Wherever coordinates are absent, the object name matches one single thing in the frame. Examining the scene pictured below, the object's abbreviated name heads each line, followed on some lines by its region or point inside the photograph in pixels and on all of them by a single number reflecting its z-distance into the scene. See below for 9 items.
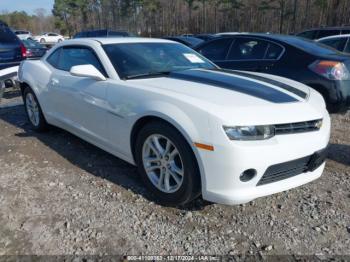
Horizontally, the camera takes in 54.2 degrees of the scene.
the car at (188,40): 13.51
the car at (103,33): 18.43
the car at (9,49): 7.33
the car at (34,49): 13.66
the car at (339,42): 8.10
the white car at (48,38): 43.22
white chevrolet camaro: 2.56
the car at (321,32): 11.28
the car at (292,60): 4.97
